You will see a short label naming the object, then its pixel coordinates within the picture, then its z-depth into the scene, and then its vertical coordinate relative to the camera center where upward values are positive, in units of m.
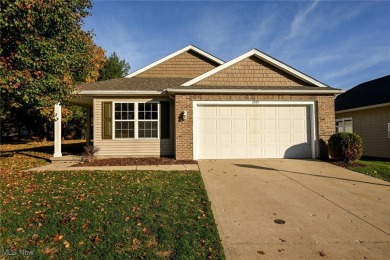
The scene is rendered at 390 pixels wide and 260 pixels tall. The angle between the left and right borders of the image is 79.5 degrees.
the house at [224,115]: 10.12 +0.92
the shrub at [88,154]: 9.80 -0.75
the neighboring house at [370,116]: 13.38 +1.21
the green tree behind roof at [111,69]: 32.34 +9.41
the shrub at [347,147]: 8.94 -0.47
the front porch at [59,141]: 9.98 -0.22
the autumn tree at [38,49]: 7.16 +2.93
